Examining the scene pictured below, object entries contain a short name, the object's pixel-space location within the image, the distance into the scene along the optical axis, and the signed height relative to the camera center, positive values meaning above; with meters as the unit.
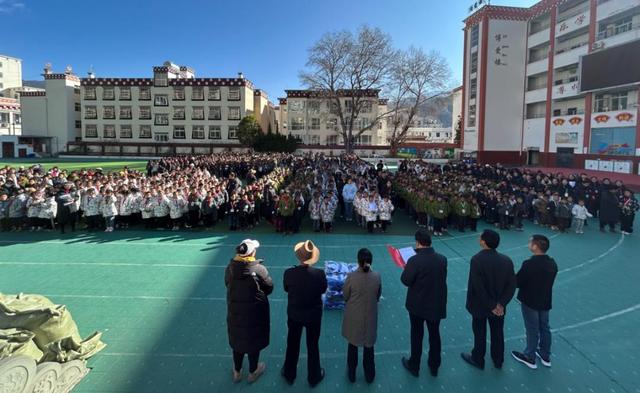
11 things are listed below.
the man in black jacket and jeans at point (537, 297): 4.94 -1.58
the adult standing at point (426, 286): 4.74 -1.40
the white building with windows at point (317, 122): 60.09 +6.28
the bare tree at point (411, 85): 49.01 +9.68
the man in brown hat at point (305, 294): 4.50 -1.43
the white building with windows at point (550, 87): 30.97 +7.62
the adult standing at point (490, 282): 4.84 -1.36
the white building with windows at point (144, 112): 56.12 +6.93
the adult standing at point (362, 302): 4.57 -1.54
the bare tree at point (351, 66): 44.91 +11.04
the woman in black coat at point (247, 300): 4.45 -1.50
